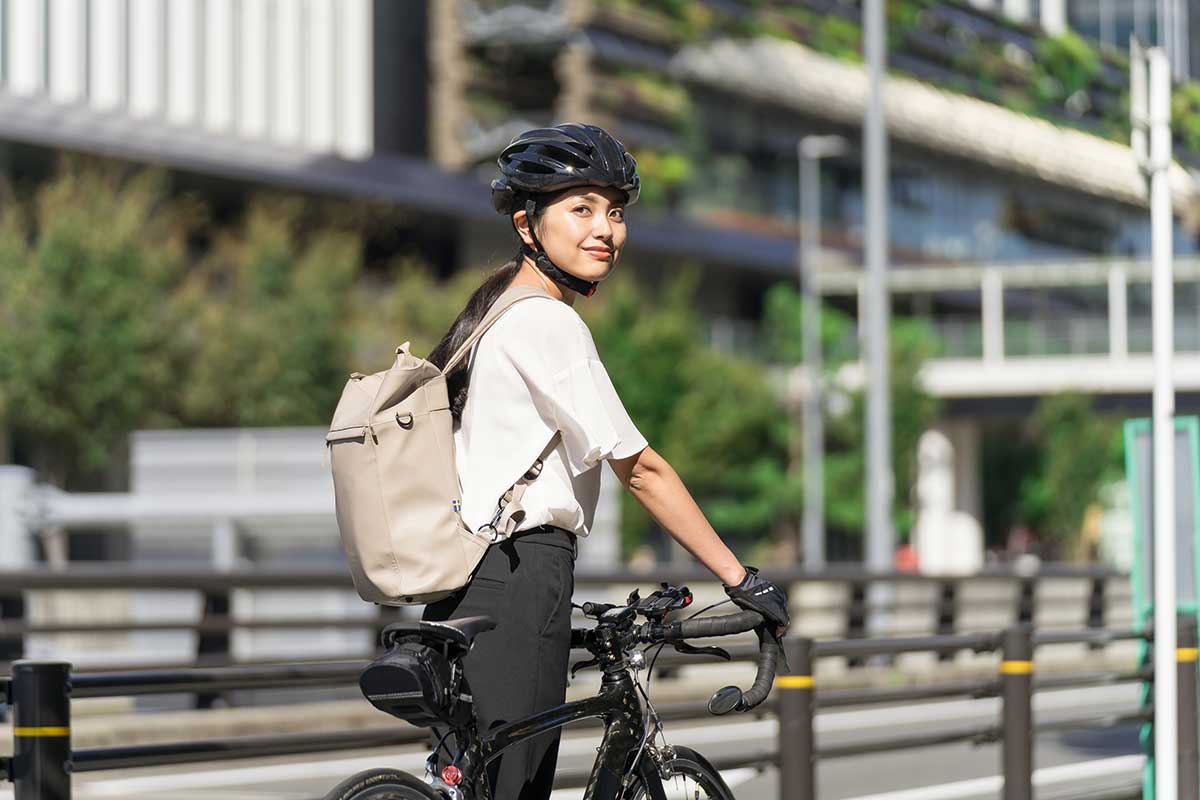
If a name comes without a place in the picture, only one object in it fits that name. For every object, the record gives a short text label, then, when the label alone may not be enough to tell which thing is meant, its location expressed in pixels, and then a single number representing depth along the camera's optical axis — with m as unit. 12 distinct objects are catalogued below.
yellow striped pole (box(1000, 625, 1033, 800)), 7.93
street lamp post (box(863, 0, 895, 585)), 24.55
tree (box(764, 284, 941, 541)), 52.62
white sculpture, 63.59
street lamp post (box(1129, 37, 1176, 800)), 7.61
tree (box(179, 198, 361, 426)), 40.59
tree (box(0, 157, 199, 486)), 37.53
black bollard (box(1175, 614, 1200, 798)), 8.56
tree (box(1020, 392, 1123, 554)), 57.62
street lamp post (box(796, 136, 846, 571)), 49.81
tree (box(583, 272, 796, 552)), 49.41
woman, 4.19
